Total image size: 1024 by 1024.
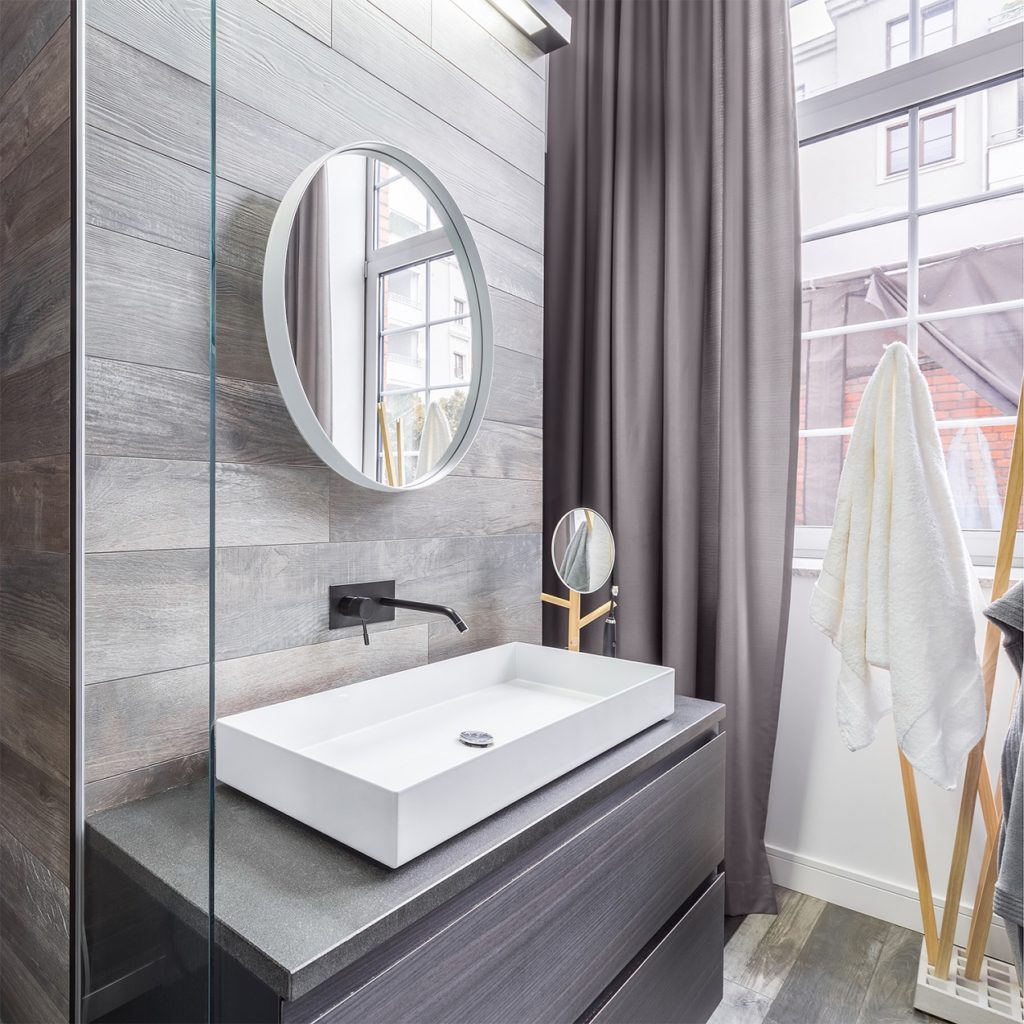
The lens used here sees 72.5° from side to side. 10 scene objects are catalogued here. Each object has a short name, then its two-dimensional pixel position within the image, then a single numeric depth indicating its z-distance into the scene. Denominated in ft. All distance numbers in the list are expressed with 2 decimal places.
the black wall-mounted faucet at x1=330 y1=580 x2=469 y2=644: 3.95
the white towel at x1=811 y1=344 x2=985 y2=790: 4.39
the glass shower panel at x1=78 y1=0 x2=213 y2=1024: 1.87
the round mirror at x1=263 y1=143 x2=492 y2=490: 3.65
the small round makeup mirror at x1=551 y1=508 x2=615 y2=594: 5.09
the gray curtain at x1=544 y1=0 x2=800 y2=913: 5.62
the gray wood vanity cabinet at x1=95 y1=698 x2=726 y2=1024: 2.10
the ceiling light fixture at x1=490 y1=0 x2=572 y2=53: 5.14
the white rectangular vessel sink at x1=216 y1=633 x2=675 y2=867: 2.52
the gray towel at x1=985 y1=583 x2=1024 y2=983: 4.02
